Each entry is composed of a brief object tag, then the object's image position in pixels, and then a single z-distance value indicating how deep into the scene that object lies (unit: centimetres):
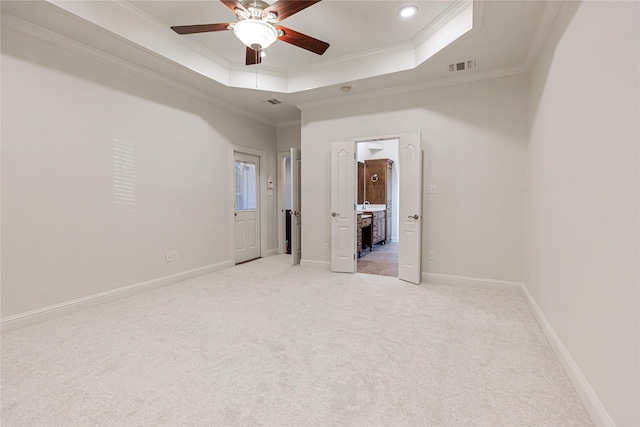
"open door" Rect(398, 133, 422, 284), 382
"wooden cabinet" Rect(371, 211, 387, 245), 657
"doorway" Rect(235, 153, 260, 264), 522
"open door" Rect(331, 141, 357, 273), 436
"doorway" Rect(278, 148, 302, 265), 509
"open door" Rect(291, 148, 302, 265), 506
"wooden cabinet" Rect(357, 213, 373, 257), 608
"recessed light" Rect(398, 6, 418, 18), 280
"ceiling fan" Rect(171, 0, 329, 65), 215
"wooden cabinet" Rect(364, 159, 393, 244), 739
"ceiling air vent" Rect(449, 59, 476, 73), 329
